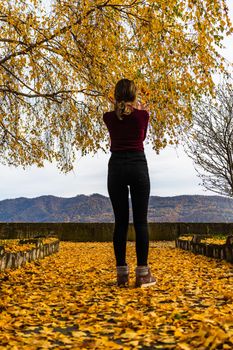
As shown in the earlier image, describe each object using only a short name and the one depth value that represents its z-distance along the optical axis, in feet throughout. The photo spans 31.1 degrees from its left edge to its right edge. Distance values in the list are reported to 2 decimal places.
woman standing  15.56
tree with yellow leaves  26.43
